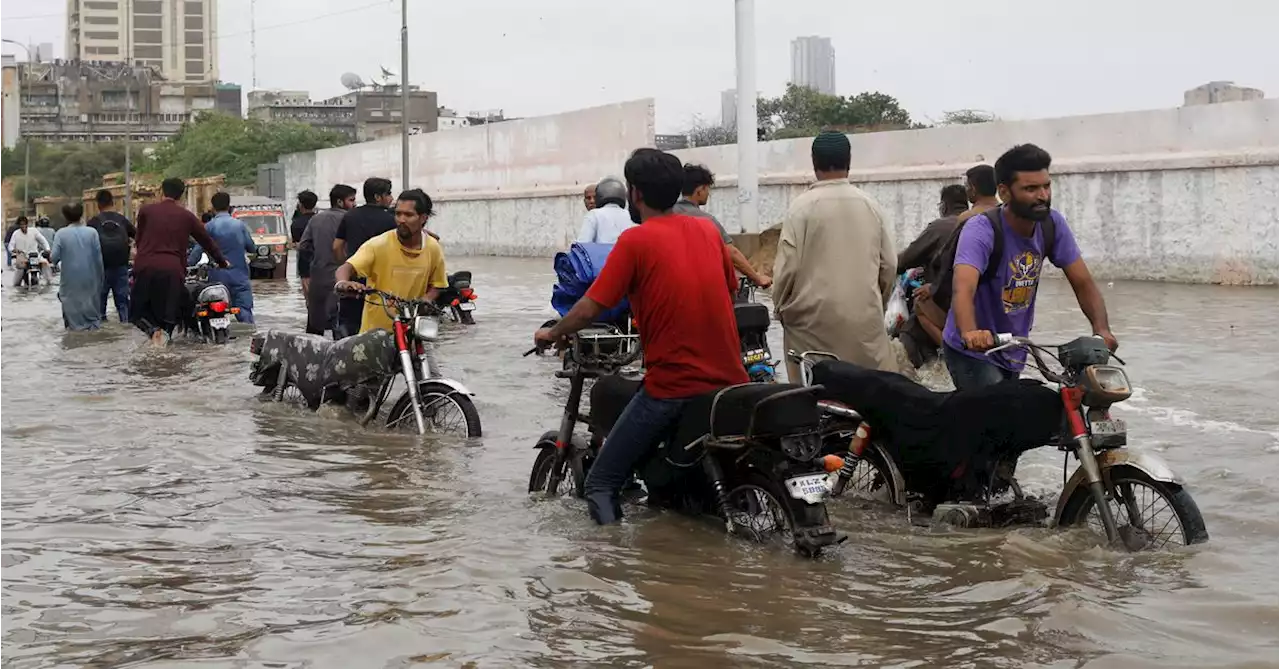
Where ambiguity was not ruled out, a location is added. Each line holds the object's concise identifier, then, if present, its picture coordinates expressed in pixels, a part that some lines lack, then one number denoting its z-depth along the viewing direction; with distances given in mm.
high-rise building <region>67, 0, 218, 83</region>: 192250
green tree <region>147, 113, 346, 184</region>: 79688
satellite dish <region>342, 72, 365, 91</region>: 76438
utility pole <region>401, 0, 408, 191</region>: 38594
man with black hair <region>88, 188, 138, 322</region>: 17812
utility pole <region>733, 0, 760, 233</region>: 22766
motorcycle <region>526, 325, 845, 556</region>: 5676
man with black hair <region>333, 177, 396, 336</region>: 11625
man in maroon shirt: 14883
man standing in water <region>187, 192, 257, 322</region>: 16672
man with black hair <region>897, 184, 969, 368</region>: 8656
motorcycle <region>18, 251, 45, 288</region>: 31406
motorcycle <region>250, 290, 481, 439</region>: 9227
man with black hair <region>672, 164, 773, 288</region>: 10219
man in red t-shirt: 5918
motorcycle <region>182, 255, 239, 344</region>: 15938
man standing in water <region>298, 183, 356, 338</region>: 12977
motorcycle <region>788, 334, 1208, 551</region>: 5719
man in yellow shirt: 9648
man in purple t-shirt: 6277
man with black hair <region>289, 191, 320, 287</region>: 16484
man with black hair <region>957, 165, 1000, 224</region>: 8898
